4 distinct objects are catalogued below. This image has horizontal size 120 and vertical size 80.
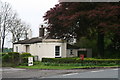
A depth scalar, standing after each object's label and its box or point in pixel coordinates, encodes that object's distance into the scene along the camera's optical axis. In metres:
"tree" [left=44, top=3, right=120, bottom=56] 28.19
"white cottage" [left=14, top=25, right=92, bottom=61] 35.07
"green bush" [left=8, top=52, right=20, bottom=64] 30.44
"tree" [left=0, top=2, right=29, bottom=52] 54.19
